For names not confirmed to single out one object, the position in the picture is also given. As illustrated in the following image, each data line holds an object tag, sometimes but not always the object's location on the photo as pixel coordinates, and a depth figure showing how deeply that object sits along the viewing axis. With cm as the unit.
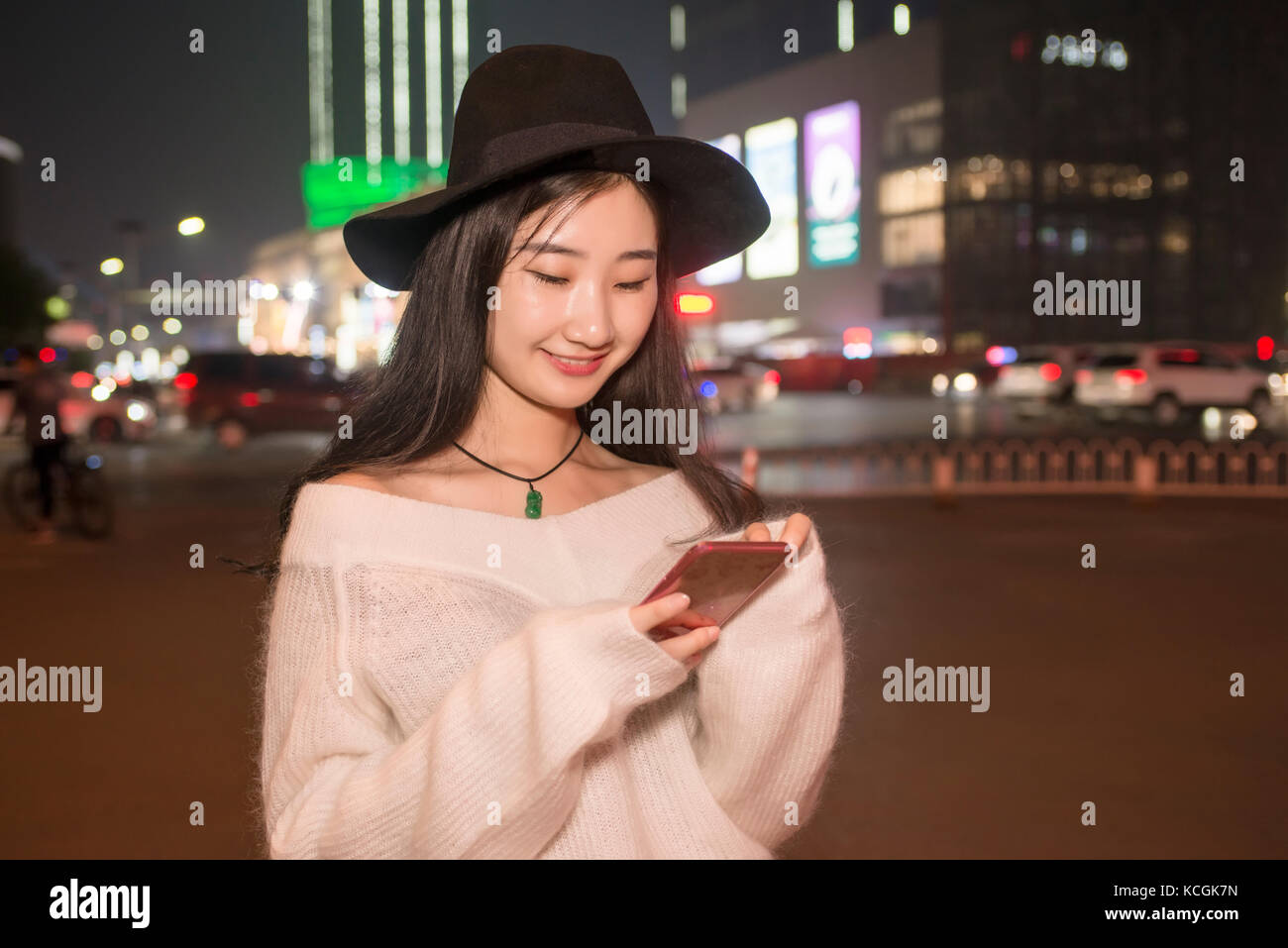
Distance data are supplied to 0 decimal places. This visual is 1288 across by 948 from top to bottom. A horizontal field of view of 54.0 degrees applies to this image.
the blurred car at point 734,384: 3036
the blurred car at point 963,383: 3881
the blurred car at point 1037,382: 2572
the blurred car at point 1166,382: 2425
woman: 154
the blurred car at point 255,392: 2208
